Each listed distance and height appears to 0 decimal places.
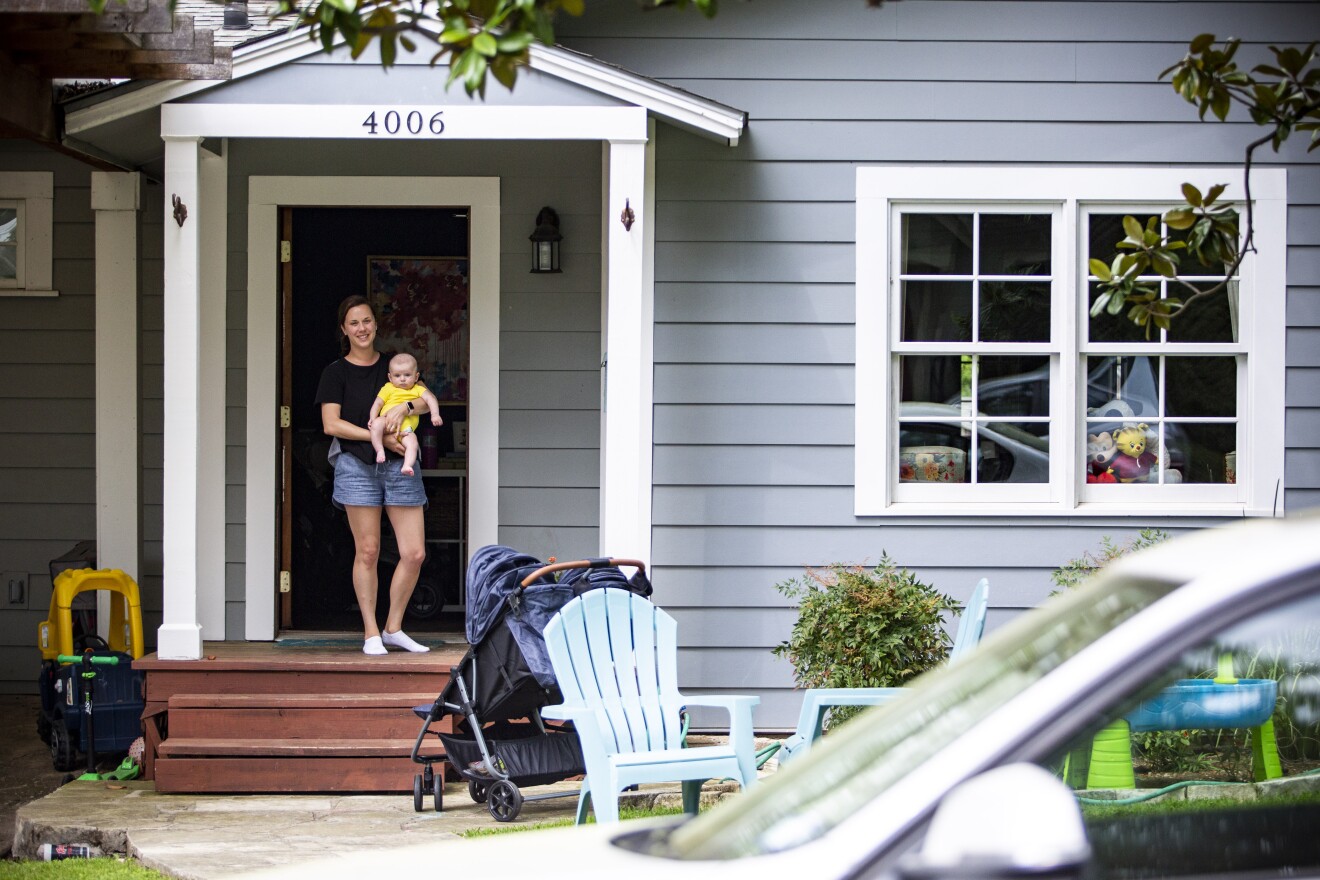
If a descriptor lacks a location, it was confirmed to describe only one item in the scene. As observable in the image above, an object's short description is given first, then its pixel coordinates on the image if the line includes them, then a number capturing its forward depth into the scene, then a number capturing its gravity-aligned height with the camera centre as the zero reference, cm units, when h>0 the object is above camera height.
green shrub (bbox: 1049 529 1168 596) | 1387 -79
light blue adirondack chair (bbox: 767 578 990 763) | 1078 -118
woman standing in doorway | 1348 -38
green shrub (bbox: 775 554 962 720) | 1223 -102
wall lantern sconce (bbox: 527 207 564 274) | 1477 +89
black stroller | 1141 -117
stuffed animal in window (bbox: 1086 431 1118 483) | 1464 -26
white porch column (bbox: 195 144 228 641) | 1480 +2
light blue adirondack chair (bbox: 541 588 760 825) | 948 -113
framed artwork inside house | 1684 +59
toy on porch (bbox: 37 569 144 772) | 1308 -136
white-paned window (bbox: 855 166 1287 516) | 1433 +25
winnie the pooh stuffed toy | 1465 -29
